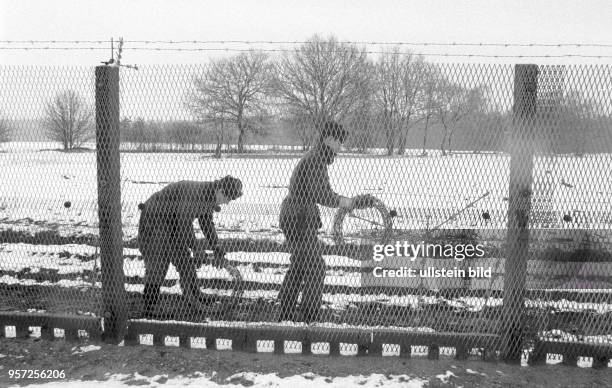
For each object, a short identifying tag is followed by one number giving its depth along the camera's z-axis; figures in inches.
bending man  174.1
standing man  160.2
